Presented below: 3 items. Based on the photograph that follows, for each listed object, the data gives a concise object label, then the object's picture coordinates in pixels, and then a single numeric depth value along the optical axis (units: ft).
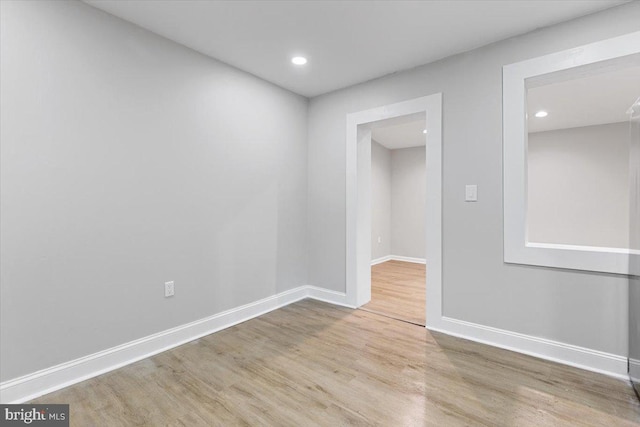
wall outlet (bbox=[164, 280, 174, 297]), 7.89
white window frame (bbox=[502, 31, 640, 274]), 6.74
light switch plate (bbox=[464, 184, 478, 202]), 8.25
